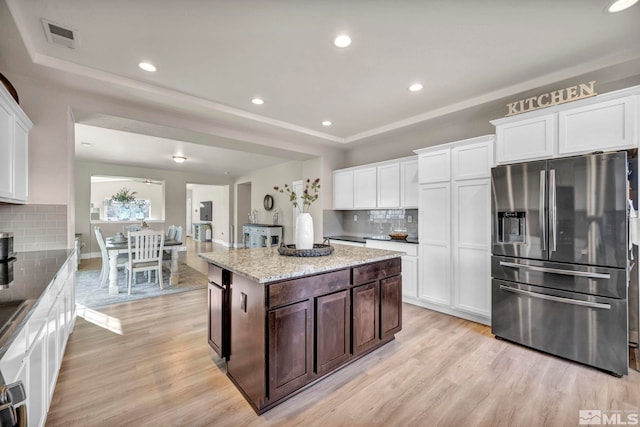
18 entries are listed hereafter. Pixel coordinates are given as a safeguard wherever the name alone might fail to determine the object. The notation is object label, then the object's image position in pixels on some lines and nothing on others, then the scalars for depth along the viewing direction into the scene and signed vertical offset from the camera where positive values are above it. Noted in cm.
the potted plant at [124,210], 903 +15
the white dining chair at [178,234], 553 -41
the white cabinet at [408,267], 380 -74
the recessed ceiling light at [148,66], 248 +137
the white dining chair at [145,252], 418 -59
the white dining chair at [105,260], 429 -73
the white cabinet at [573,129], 220 +78
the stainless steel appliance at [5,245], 217 -25
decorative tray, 237 -32
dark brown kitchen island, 175 -74
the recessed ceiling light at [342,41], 213 +139
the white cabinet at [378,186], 413 +49
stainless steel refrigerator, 216 -37
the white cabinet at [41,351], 104 -66
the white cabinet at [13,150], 199 +52
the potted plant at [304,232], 249 -16
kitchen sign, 241 +111
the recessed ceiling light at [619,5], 176 +138
